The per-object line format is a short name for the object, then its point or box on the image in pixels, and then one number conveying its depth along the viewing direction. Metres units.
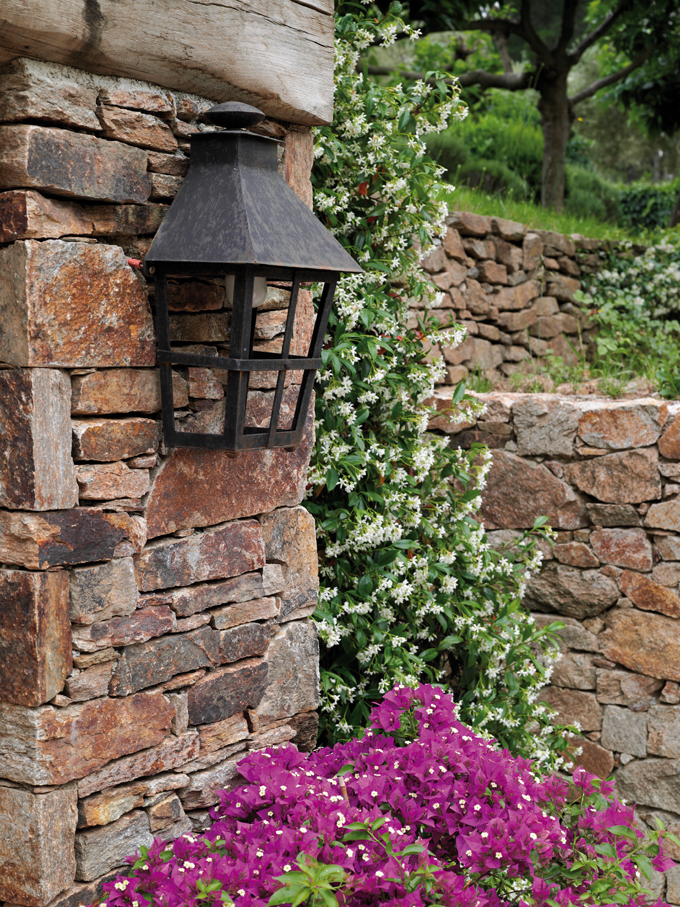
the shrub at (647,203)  9.18
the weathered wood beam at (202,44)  1.48
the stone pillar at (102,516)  1.53
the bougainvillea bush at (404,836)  1.58
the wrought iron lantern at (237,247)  1.62
